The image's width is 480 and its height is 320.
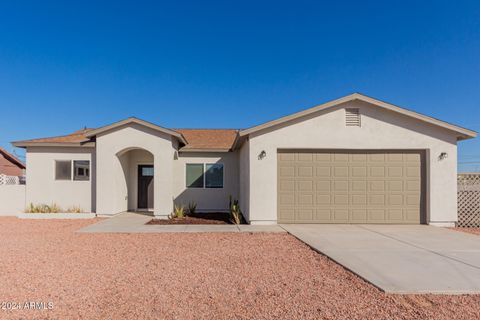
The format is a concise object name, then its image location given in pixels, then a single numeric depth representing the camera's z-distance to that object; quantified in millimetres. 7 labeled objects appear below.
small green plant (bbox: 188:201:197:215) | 12586
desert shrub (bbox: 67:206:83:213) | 12319
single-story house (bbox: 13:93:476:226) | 10055
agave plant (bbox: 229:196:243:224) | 10423
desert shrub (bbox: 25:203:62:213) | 12184
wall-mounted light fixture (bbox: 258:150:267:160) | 10094
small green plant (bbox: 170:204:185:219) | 11633
